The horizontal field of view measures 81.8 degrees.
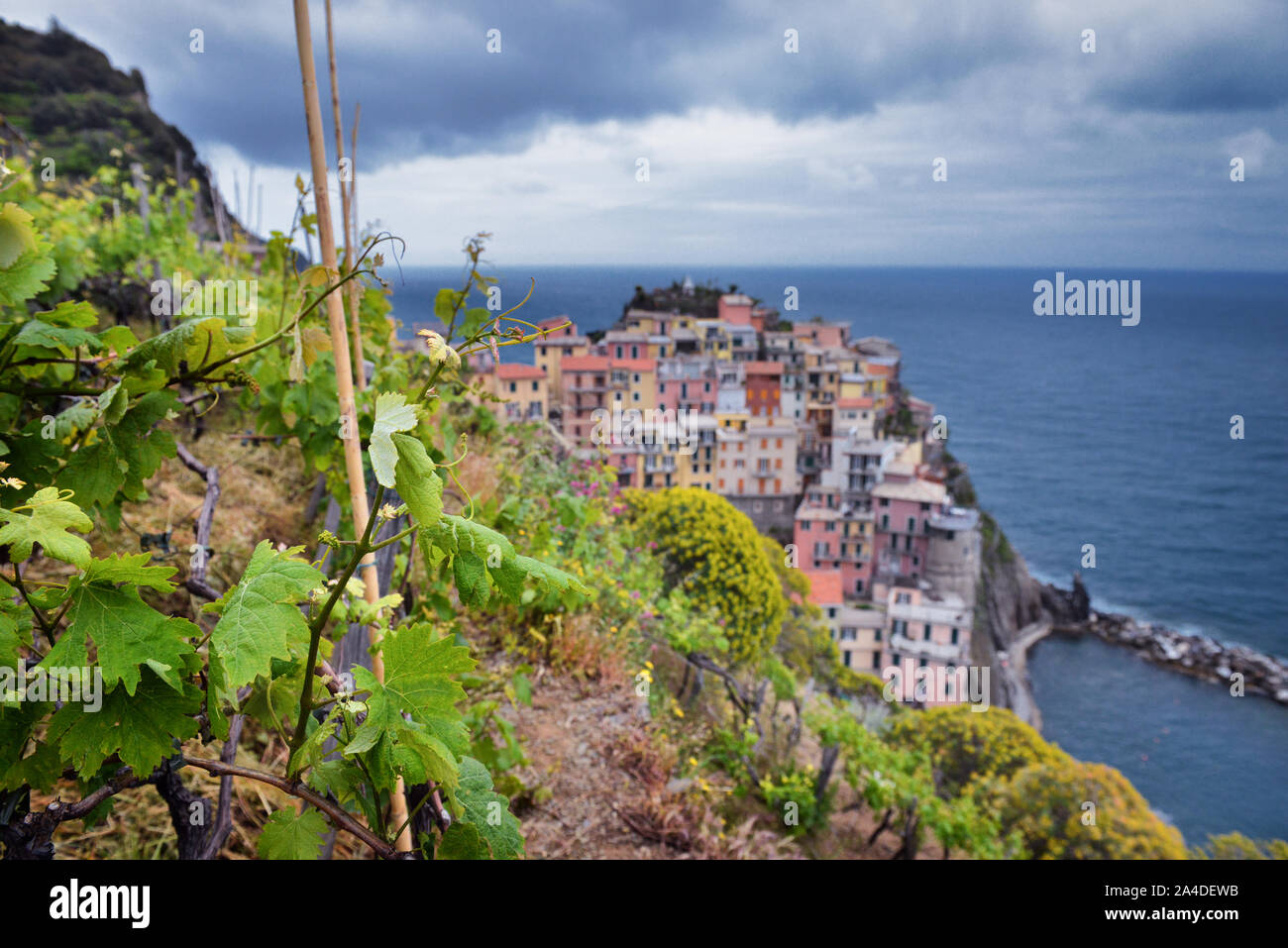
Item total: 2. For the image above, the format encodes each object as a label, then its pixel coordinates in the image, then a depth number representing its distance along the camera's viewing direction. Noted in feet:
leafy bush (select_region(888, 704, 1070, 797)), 19.84
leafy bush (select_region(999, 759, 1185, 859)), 15.85
